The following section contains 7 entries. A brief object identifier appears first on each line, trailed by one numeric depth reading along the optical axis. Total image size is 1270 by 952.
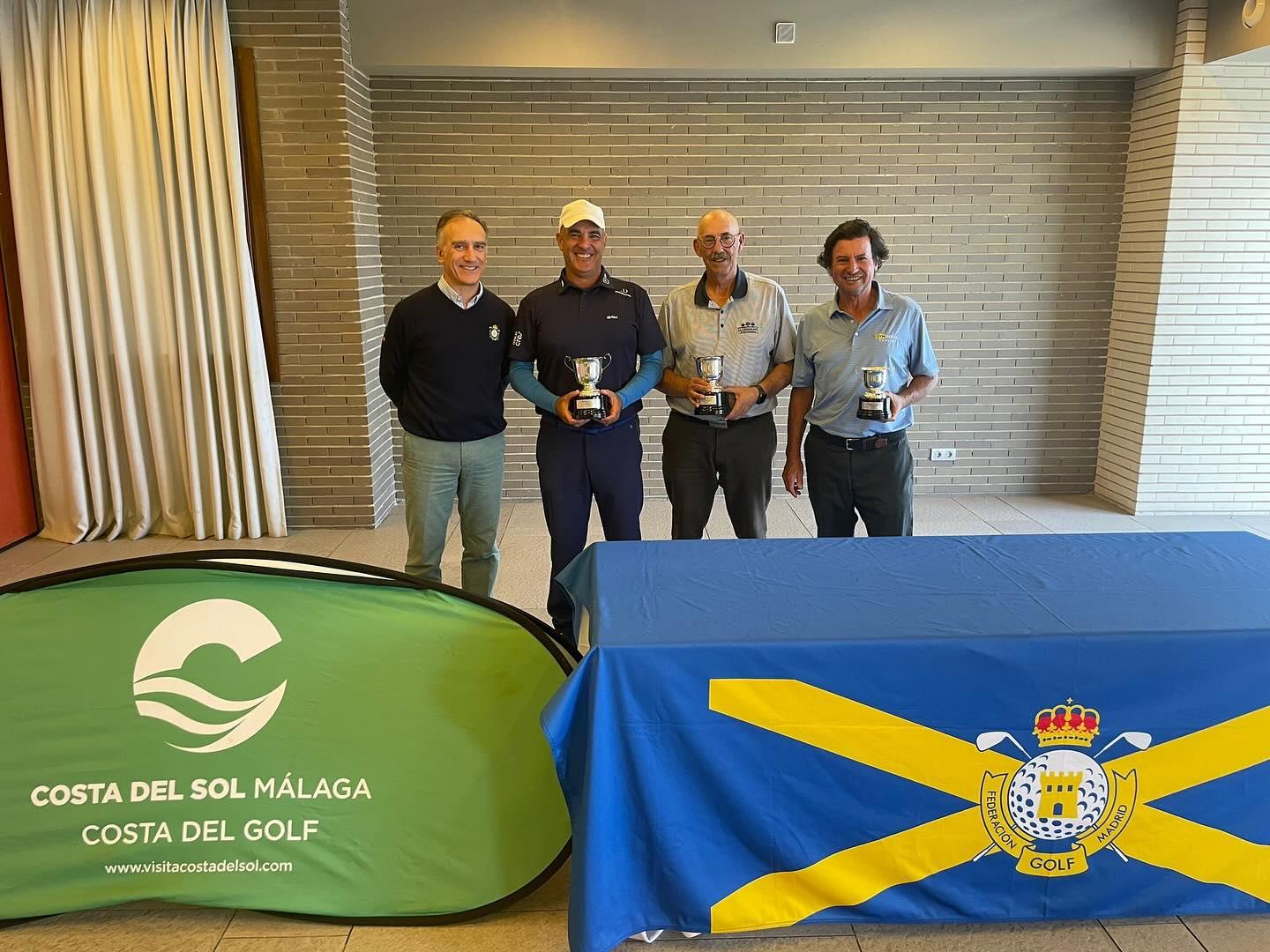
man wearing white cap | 3.11
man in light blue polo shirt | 3.07
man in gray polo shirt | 3.23
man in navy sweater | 3.07
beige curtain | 4.39
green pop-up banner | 1.92
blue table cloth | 1.79
